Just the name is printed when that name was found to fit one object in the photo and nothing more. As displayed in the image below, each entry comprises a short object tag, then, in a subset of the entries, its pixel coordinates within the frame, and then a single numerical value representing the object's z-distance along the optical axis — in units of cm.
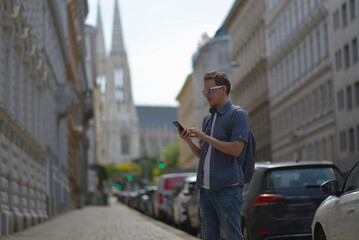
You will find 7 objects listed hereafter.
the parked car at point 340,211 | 816
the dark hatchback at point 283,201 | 1192
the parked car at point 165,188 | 2985
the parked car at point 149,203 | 3512
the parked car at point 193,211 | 1832
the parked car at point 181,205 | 2187
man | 664
